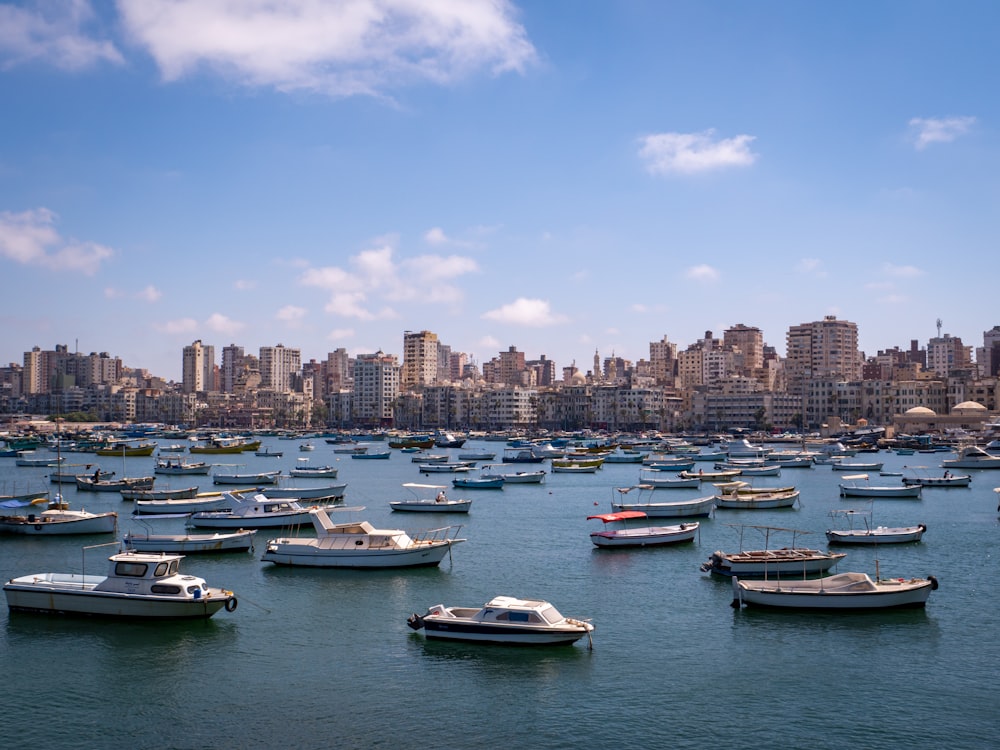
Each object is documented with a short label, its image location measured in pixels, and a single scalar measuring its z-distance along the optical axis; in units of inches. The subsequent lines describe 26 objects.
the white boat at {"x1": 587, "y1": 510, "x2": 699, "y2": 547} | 2108.6
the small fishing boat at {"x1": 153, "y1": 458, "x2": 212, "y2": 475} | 4355.3
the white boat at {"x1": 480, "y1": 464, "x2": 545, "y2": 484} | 3926.2
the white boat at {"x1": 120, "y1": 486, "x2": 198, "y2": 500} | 3004.4
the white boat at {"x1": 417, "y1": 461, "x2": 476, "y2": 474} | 4660.4
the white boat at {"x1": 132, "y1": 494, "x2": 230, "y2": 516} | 2736.2
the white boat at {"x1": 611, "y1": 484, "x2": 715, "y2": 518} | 2608.3
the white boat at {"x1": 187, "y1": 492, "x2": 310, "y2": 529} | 2364.7
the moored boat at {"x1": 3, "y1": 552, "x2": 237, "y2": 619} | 1412.4
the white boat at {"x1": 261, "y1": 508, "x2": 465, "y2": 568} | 1820.9
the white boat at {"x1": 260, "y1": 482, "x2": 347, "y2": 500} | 3110.2
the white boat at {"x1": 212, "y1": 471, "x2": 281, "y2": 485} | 3826.3
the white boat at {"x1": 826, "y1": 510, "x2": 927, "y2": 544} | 2151.8
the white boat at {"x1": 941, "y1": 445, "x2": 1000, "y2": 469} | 4726.9
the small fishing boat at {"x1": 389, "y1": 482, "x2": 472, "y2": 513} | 2824.8
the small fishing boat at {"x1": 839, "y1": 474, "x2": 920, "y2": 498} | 3324.3
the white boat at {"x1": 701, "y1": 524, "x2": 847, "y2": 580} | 1708.9
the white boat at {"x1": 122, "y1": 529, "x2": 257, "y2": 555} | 2030.0
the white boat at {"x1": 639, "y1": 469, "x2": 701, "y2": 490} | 3604.8
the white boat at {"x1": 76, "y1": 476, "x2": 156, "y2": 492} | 3356.3
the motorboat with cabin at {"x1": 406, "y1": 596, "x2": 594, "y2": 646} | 1262.3
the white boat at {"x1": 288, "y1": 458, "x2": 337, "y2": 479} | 4384.8
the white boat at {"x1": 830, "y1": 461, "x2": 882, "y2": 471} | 4626.0
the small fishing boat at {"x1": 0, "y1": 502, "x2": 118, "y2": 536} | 2289.6
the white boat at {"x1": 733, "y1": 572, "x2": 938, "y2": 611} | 1467.8
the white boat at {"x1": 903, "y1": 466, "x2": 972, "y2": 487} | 3711.4
